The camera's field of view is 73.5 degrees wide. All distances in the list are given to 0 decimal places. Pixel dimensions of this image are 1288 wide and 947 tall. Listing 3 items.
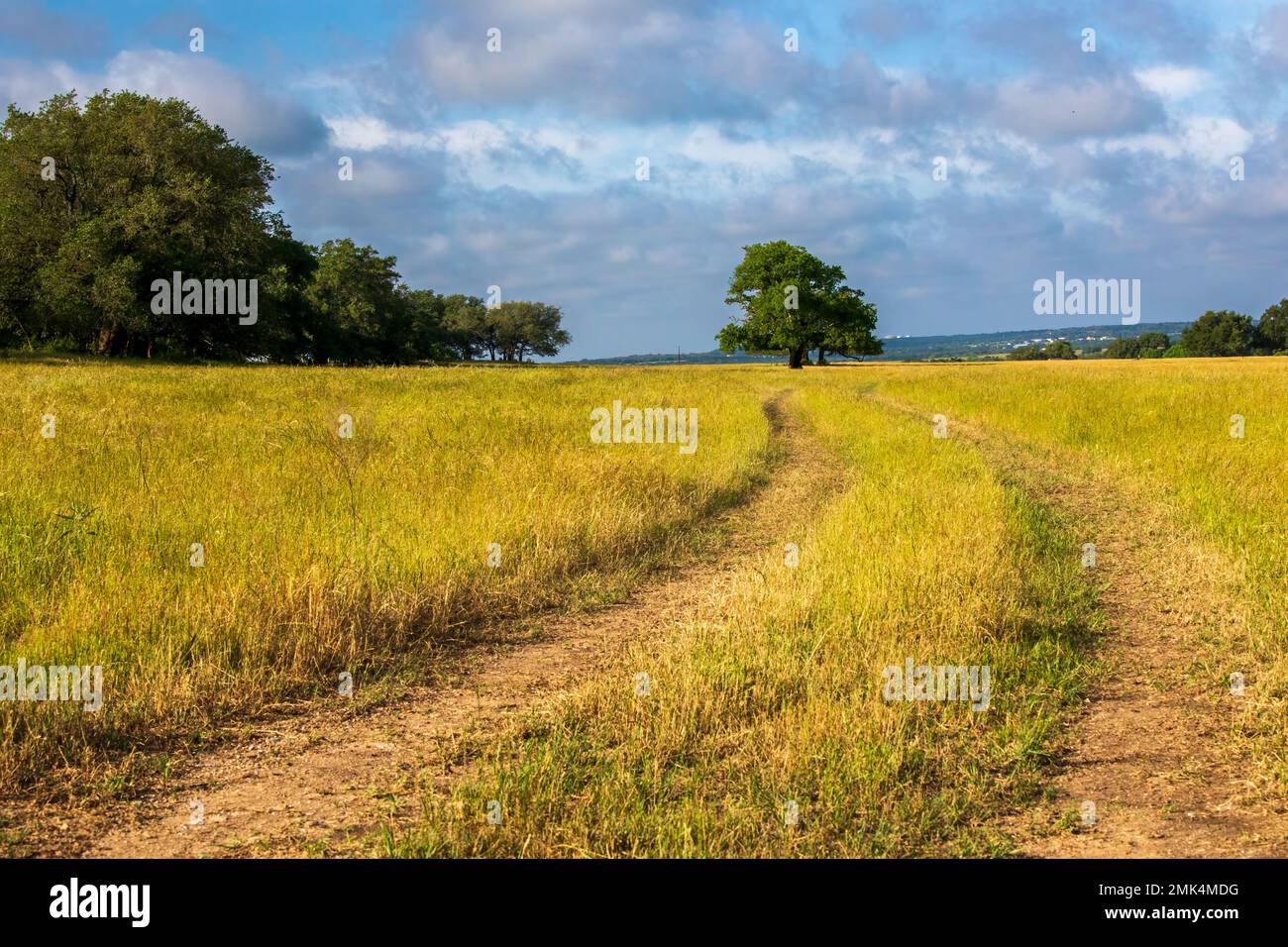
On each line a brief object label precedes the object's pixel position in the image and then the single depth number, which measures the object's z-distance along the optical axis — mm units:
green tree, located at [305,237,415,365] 61844
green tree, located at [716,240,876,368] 68375
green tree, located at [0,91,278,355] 35188
